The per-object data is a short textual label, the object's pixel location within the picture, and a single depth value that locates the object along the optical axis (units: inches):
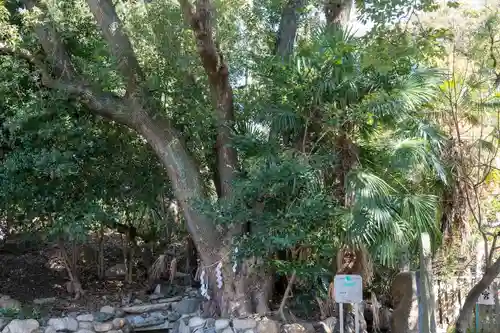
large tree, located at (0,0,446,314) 319.9
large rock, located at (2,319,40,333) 354.7
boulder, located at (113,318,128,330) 381.1
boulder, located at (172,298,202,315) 391.5
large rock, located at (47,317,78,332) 365.4
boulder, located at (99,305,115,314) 388.8
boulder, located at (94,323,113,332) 375.9
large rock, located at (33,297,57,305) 402.9
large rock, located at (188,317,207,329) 350.0
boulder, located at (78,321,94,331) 372.5
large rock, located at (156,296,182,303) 417.1
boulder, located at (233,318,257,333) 331.3
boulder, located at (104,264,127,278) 457.7
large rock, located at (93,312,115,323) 380.5
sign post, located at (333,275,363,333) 258.7
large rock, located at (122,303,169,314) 400.5
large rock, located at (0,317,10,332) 357.5
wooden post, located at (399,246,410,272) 325.7
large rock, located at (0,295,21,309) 380.8
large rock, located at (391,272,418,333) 364.8
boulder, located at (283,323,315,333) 331.0
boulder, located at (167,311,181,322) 394.6
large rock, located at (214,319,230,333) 333.1
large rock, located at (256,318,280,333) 327.6
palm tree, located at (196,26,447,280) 306.8
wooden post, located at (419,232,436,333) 330.3
